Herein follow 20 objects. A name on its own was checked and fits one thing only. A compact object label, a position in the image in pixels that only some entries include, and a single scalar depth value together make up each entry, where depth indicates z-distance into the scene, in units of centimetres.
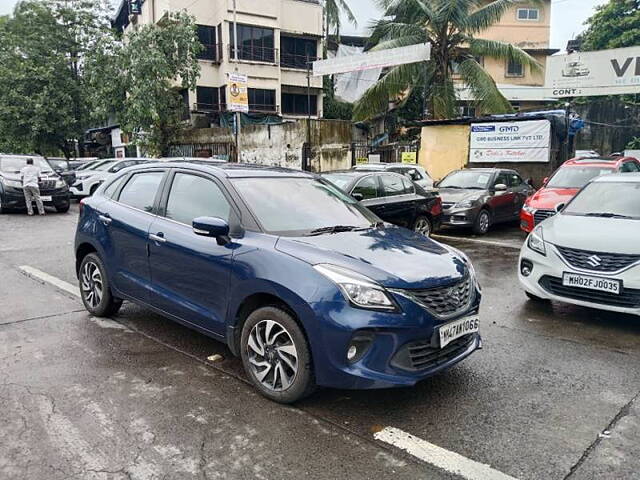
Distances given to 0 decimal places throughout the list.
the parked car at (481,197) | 1131
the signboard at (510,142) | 1605
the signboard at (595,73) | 2141
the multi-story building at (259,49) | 2817
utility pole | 1857
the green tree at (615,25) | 2991
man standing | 1395
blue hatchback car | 328
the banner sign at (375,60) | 1708
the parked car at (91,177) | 1692
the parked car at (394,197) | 917
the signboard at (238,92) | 1571
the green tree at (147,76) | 2092
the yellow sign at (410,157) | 1962
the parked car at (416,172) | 1418
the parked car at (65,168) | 1764
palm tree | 1906
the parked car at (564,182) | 1033
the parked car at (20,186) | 1421
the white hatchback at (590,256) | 502
